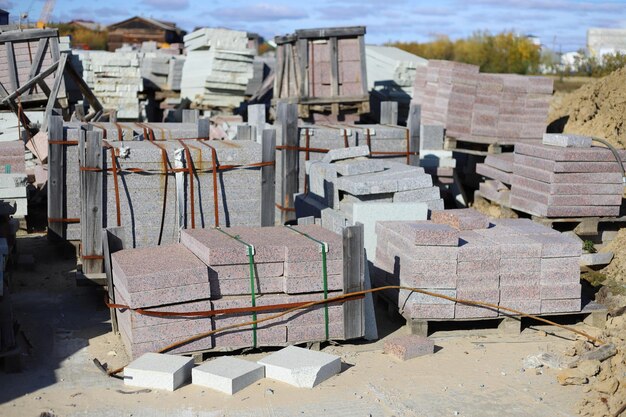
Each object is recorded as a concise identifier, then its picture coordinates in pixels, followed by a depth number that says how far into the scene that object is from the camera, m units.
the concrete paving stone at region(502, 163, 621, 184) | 10.93
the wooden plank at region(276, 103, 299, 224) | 12.77
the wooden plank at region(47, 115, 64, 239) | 10.71
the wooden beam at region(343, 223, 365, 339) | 8.26
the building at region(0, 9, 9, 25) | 27.48
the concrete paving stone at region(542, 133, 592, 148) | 11.13
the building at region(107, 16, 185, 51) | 58.03
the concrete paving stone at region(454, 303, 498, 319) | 8.78
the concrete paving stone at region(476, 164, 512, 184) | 12.53
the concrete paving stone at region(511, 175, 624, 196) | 10.95
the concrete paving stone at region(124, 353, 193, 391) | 7.20
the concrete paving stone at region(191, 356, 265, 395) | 7.16
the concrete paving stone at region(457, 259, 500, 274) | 8.72
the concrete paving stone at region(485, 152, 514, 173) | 12.46
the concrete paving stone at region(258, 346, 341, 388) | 7.35
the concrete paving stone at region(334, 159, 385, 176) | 10.47
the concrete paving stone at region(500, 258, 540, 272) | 8.83
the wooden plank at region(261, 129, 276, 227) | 9.90
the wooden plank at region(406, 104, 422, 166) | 12.90
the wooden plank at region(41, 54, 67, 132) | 14.73
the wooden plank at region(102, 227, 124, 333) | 8.49
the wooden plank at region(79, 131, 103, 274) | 9.50
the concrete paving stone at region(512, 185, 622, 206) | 10.96
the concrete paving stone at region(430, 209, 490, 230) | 9.36
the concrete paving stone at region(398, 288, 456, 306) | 8.72
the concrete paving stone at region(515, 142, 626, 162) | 10.83
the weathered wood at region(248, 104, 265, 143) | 15.20
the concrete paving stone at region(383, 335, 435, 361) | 8.14
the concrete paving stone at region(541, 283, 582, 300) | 8.98
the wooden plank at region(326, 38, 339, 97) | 15.40
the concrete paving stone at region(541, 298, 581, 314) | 9.03
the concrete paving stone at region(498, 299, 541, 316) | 8.94
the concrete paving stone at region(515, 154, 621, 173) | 10.85
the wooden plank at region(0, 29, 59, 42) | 16.47
